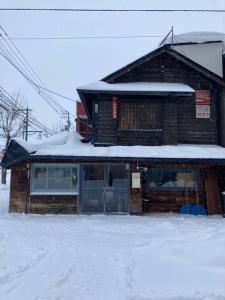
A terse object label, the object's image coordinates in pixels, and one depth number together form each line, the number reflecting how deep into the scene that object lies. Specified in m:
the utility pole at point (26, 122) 26.57
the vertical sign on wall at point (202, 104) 12.86
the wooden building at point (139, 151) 11.29
